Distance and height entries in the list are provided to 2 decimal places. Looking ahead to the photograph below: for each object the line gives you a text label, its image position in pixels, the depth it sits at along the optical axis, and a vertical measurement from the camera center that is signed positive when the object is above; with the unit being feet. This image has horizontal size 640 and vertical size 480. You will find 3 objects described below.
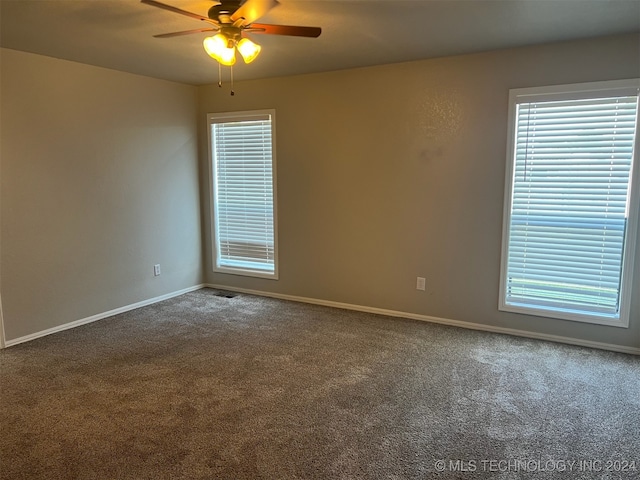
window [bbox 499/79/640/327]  11.08 -0.43
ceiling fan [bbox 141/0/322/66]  7.75 +3.05
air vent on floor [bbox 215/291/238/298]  16.91 -4.32
